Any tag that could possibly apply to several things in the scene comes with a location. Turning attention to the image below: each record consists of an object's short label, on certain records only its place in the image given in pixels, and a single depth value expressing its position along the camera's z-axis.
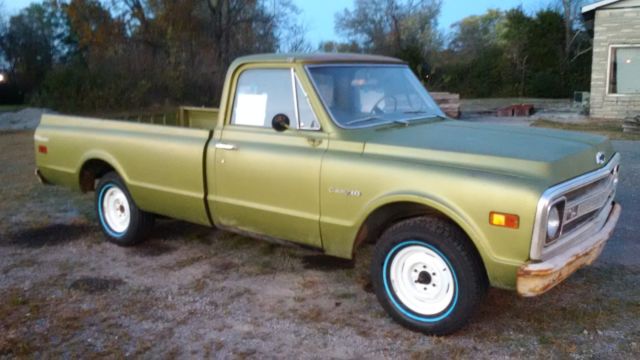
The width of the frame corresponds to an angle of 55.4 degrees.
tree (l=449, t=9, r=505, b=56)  43.44
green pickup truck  3.62
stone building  17.02
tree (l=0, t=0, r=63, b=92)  30.61
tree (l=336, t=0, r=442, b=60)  45.75
